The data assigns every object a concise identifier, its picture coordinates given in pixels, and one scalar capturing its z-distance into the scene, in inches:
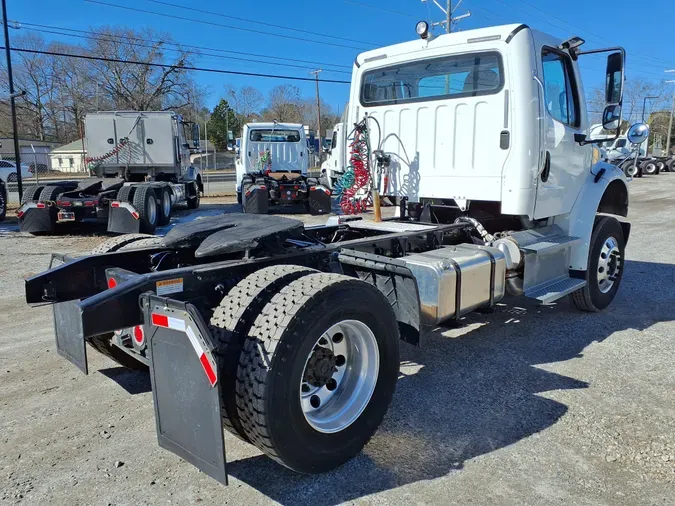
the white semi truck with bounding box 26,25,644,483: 103.1
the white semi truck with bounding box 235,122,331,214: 650.8
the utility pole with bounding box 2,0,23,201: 652.7
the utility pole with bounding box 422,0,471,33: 1206.9
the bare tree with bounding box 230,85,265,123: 2783.0
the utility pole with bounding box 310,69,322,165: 2069.1
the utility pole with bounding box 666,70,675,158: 2299.1
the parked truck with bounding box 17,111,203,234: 469.7
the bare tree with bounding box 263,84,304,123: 2871.6
